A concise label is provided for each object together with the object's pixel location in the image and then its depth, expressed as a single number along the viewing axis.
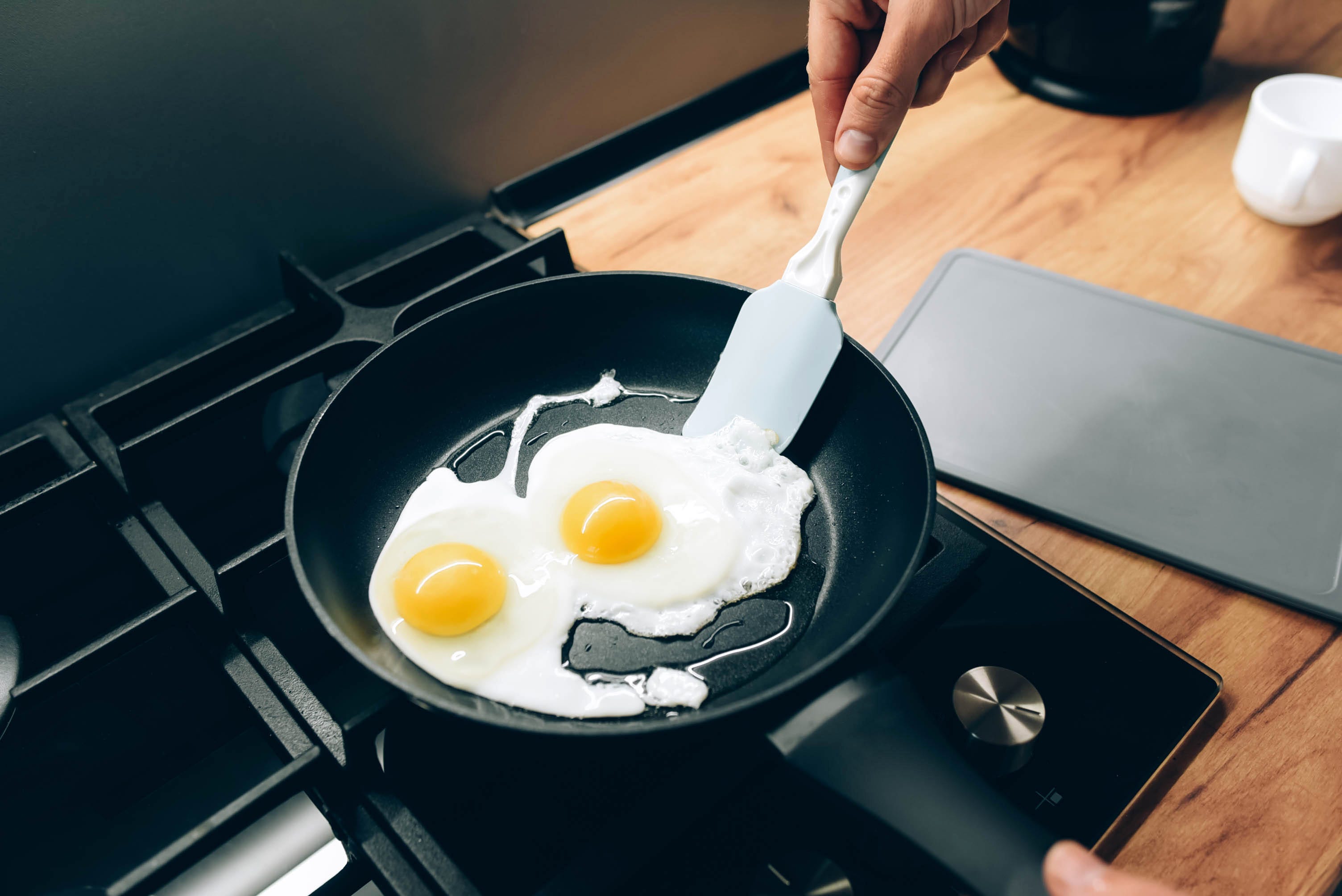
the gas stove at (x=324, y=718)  0.68
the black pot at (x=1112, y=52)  1.28
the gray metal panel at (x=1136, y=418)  0.87
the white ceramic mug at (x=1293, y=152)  1.10
